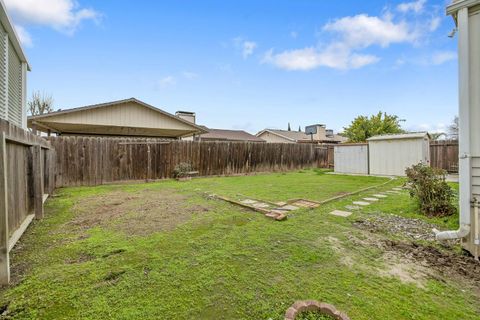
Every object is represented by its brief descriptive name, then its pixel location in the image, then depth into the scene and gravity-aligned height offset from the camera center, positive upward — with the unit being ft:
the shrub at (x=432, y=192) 13.37 -2.36
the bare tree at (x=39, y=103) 72.21 +18.76
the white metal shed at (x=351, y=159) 38.14 -0.75
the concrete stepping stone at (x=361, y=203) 16.46 -3.60
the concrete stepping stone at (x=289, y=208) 15.02 -3.51
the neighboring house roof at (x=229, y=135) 79.01 +8.22
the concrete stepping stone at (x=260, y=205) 15.61 -3.43
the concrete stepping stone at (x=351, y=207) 15.31 -3.62
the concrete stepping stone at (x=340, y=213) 13.63 -3.62
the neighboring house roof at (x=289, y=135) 92.35 +9.24
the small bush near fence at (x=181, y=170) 30.99 -1.64
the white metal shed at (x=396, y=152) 31.76 +0.30
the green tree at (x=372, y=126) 66.85 +8.60
